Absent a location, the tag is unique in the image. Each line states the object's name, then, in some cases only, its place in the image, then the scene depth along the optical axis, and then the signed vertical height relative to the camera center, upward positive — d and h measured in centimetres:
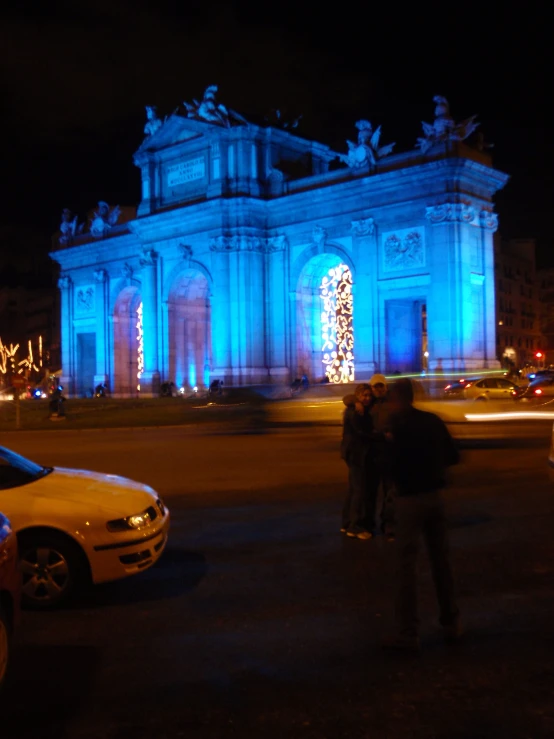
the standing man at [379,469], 869 -116
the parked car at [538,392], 2462 -88
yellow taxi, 636 -135
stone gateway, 3638 +596
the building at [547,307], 8795 +645
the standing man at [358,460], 880 -105
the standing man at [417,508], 523 -95
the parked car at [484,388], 2591 -80
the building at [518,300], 7762 +662
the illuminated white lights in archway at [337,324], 4334 +243
